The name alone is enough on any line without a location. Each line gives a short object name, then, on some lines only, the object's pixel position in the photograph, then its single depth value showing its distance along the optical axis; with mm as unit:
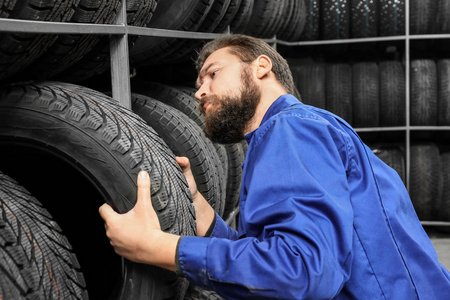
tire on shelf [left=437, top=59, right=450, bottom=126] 4734
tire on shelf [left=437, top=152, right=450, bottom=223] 4727
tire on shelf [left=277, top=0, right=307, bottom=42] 4301
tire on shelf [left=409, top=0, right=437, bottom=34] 4797
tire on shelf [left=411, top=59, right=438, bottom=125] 4785
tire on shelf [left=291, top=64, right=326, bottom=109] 4914
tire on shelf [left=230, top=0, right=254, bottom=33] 2967
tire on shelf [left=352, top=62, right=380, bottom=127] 4832
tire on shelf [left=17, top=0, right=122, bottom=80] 1493
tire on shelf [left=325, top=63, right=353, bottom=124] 4879
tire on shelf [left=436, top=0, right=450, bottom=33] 4738
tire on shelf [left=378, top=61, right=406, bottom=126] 4824
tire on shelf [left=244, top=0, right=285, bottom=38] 3520
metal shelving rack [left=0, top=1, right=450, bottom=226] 1270
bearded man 1122
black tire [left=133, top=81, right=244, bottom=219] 2634
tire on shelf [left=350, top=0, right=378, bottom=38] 4824
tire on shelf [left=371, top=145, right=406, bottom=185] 4883
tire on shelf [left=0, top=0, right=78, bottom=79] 1280
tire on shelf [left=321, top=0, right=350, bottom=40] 4871
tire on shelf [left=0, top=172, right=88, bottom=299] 1044
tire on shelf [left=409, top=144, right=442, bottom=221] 4734
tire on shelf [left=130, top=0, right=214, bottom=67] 2286
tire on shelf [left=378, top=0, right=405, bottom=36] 4805
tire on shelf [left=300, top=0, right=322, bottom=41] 4930
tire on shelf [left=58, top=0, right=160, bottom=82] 1777
